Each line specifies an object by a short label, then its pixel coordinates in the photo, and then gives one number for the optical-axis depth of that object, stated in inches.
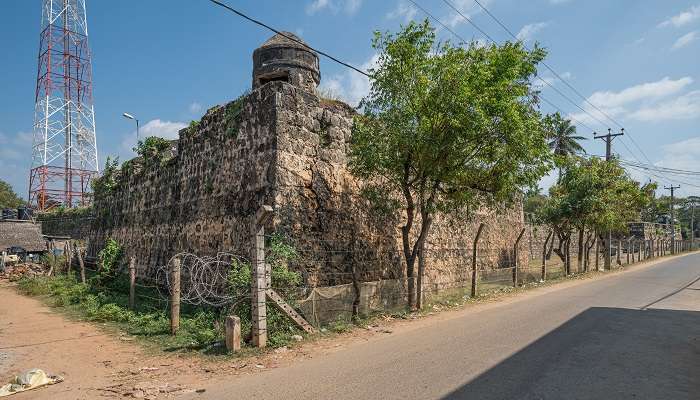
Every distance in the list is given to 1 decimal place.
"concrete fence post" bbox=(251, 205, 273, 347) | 307.1
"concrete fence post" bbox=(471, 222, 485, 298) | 547.8
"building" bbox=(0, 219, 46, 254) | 852.4
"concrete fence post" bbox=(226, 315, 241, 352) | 295.6
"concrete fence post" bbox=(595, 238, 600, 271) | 985.7
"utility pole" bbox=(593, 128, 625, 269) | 1043.9
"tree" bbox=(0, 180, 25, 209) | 1982.0
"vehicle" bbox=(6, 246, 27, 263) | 837.2
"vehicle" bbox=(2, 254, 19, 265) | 812.1
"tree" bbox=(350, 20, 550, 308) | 394.3
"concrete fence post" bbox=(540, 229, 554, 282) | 757.1
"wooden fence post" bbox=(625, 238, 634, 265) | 1226.0
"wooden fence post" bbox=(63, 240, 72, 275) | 763.4
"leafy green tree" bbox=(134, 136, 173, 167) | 595.5
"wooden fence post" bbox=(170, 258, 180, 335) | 350.7
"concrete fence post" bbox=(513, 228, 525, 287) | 654.5
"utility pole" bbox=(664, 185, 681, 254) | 1874.1
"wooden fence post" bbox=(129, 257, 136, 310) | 457.4
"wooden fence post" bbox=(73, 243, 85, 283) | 657.2
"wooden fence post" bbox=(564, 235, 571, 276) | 832.3
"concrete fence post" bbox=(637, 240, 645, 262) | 1374.4
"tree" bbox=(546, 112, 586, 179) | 1874.3
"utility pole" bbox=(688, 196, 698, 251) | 2859.7
